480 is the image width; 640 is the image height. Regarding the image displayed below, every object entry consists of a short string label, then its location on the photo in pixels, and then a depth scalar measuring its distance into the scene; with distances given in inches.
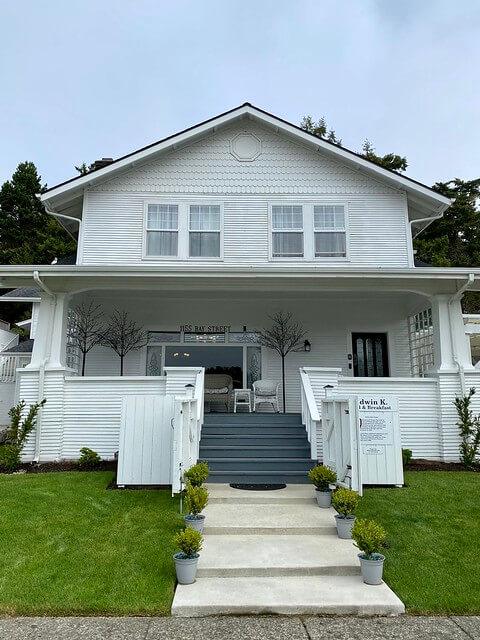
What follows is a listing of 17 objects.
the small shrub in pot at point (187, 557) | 152.3
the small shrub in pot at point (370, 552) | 153.8
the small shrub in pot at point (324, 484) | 232.7
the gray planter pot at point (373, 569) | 153.6
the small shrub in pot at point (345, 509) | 193.6
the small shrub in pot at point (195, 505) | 187.6
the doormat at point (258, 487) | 261.7
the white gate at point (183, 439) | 219.0
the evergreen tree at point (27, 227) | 1058.7
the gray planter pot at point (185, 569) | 152.3
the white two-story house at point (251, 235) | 428.5
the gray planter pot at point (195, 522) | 189.8
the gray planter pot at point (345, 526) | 193.3
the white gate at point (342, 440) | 221.6
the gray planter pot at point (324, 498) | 232.1
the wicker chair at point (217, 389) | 428.8
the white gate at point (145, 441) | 271.6
